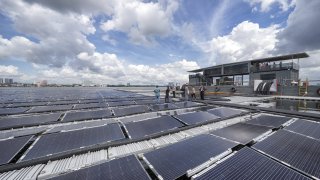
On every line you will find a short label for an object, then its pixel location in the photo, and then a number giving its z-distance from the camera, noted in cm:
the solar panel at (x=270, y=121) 824
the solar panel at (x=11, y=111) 1302
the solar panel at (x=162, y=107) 1450
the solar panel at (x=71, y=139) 553
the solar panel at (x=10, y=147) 497
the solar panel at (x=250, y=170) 382
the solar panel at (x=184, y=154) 416
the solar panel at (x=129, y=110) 1219
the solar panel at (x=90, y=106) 1550
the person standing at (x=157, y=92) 2135
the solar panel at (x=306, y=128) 686
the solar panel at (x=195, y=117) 939
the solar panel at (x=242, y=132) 631
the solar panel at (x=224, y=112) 1143
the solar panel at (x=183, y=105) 1606
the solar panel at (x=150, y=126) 737
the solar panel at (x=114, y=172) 379
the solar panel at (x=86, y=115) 1068
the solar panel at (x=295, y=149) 433
